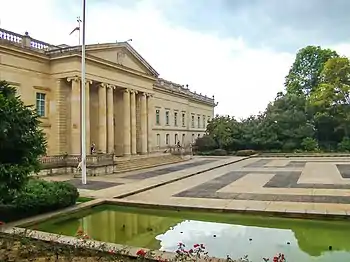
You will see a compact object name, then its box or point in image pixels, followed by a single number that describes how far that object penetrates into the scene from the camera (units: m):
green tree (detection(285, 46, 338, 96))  57.69
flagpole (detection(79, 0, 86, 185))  18.77
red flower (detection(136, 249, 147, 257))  6.04
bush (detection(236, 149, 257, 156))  47.64
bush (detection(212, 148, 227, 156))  49.31
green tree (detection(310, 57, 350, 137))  47.83
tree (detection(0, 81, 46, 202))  9.07
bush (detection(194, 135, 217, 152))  51.66
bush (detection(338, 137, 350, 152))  47.28
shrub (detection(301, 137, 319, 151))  47.75
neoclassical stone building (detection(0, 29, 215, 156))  25.94
